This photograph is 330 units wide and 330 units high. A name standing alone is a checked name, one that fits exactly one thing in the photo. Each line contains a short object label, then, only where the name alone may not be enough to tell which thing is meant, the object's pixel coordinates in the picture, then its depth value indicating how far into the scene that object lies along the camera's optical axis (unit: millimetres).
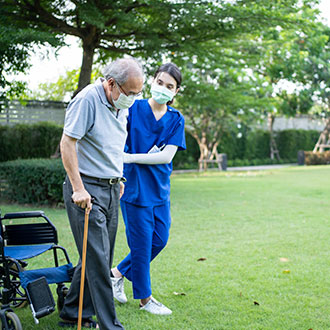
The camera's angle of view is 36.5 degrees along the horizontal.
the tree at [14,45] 8258
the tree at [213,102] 12367
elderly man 2998
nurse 3838
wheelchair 3268
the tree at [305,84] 24625
